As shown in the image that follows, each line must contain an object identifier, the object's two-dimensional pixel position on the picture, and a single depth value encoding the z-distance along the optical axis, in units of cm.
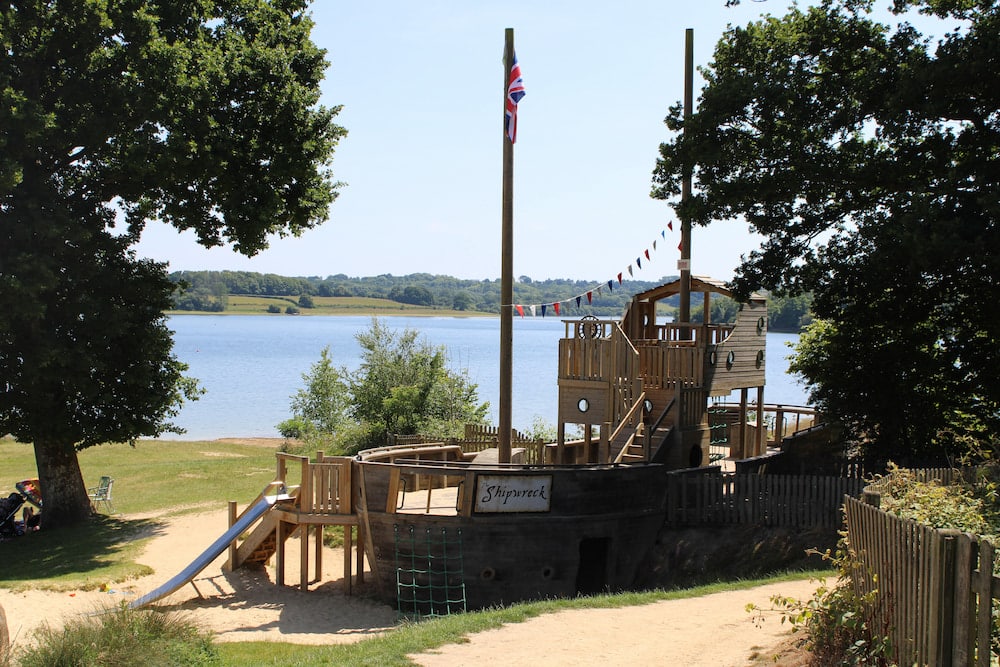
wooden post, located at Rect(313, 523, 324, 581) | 1911
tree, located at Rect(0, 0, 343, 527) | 2066
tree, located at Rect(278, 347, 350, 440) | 4228
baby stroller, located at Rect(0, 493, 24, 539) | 2323
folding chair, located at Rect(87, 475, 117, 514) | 2570
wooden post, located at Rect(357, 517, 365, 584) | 1861
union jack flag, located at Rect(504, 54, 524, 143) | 1673
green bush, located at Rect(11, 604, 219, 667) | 1026
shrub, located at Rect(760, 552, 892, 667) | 814
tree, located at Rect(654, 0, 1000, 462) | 1698
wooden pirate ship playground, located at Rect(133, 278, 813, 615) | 1670
